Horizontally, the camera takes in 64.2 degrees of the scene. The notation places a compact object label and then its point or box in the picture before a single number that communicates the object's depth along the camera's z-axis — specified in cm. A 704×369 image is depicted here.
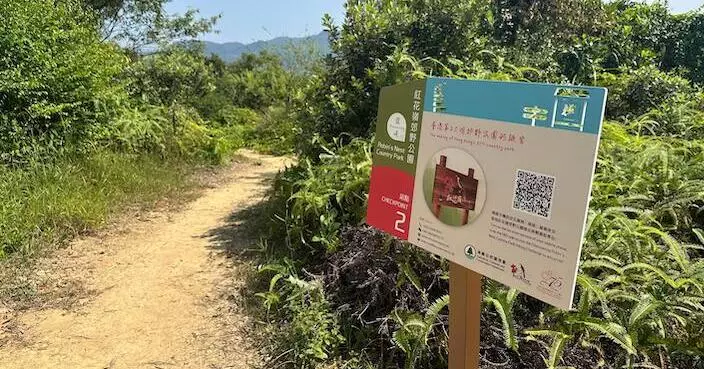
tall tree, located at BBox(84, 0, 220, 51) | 1247
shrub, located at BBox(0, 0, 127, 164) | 545
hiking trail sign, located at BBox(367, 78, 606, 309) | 153
